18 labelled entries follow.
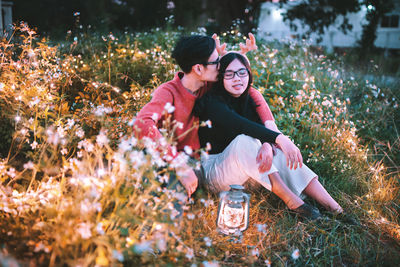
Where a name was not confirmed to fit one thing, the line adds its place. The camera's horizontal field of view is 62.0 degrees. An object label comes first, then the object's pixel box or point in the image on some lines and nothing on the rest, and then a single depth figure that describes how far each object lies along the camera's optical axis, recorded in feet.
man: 8.30
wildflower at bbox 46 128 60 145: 4.95
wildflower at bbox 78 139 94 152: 5.99
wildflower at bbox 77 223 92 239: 4.73
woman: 8.20
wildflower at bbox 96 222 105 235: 4.88
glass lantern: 7.69
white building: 52.32
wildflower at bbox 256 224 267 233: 6.77
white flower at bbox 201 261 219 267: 5.15
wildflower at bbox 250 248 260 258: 6.62
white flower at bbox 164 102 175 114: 5.52
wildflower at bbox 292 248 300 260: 6.55
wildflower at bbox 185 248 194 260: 5.54
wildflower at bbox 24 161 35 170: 5.40
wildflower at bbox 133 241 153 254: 4.78
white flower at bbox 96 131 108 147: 5.31
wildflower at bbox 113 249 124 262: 4.26
